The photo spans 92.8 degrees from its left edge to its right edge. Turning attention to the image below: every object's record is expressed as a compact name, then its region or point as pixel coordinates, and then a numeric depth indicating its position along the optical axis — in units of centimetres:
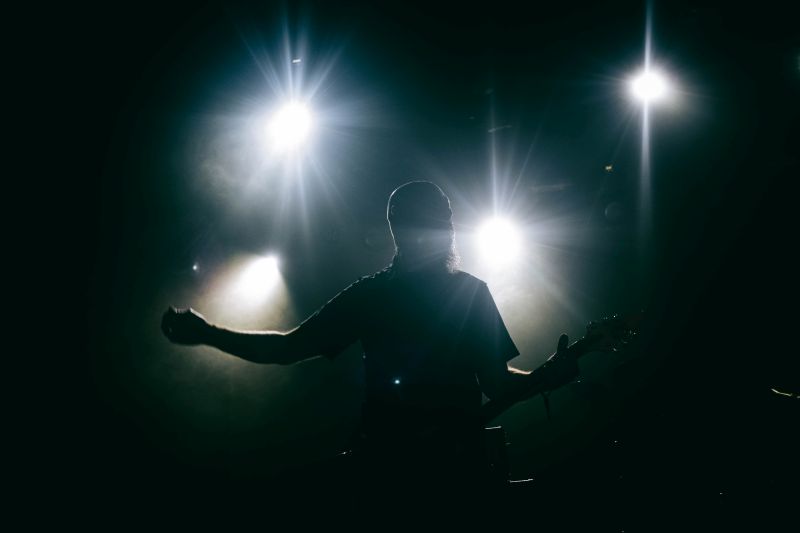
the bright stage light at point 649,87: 413
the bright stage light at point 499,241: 581
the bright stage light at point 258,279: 529
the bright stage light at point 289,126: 439
